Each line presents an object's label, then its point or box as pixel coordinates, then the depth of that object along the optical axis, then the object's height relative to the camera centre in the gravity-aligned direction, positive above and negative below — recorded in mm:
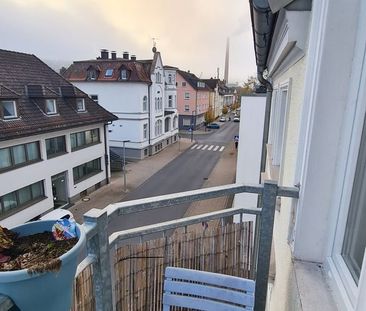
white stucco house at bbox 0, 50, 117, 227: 10047 -1970
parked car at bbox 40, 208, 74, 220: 10496 -4550
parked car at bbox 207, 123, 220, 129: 38884 -4005
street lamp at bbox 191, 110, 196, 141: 35594 -3081
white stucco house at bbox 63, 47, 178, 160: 20078 +164
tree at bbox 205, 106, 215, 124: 39438 -2681
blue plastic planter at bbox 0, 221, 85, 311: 824 -602
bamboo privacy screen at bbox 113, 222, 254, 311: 1628 -1002
